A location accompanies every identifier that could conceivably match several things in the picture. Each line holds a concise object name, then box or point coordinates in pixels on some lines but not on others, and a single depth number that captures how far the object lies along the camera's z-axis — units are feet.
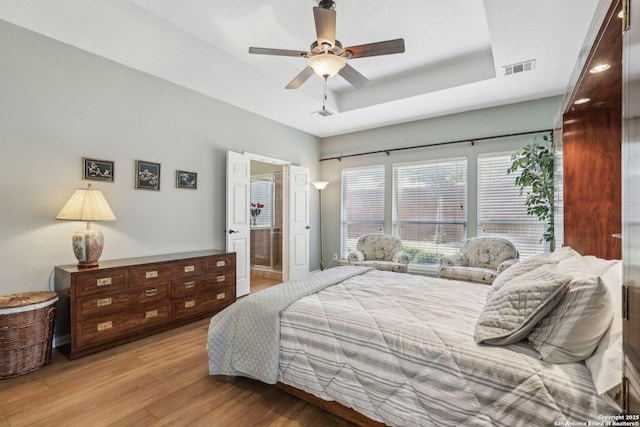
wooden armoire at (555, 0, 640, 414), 2.70
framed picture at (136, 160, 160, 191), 11.10
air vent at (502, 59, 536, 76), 10.29
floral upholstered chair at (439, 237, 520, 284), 12.19
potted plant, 11.45
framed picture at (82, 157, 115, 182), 9.75
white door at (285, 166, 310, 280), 17.26
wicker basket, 7.30
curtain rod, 13.65
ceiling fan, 7.21
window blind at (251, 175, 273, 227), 20.25
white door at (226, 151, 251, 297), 13.91
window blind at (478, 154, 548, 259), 13.61
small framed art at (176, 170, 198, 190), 12.42
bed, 3.89
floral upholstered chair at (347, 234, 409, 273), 14.32
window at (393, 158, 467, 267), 15.33
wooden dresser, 8.41
